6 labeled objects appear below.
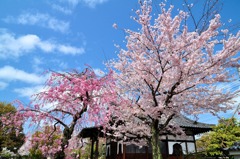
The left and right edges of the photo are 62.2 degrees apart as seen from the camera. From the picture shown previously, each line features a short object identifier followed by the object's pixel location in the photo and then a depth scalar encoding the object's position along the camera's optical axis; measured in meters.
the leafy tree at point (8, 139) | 27.11
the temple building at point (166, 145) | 11.88
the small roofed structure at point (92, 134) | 13.35
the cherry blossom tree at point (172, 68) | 6.88
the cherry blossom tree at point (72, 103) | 6.47
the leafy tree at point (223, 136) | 15.88
